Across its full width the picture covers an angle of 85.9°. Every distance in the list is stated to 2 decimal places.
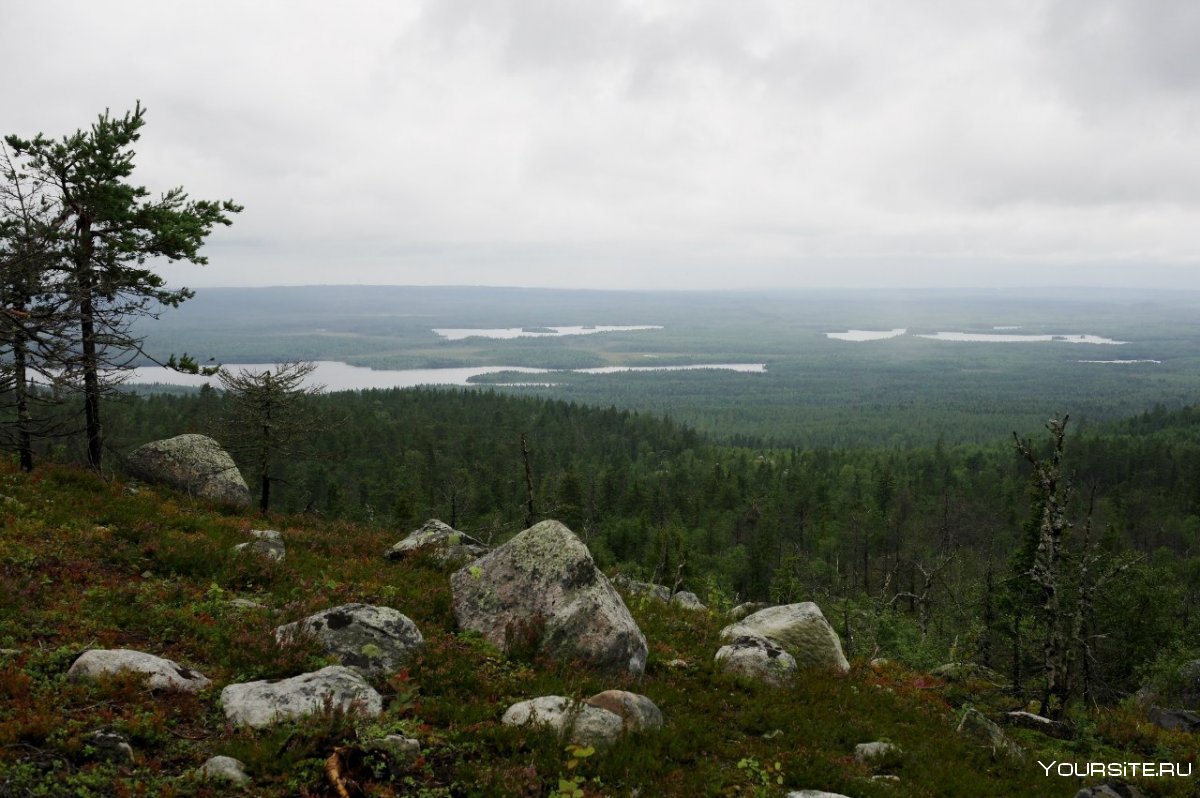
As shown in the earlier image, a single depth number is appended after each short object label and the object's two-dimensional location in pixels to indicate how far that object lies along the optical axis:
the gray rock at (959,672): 20.05
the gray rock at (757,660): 13.90
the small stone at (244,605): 12.84
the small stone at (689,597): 25.81
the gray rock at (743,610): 21.80
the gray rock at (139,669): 9.04
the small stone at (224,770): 7.42
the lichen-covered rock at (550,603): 12.59
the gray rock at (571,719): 9.38
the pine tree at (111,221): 20.88
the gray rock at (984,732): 12.77
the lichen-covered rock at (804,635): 15.91
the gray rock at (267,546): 16.38
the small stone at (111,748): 7.51
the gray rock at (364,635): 10.91
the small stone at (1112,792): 9.64
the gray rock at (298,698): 8.71
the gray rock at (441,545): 19.85
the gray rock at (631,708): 10.08
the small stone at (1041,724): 15.26
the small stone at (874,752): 11.17
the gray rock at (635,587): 22.00
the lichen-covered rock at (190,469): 25.36
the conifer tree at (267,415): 24.56
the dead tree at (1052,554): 14.91
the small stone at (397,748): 8.09
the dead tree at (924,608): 30.55
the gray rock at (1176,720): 18.11
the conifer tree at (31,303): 10.13
